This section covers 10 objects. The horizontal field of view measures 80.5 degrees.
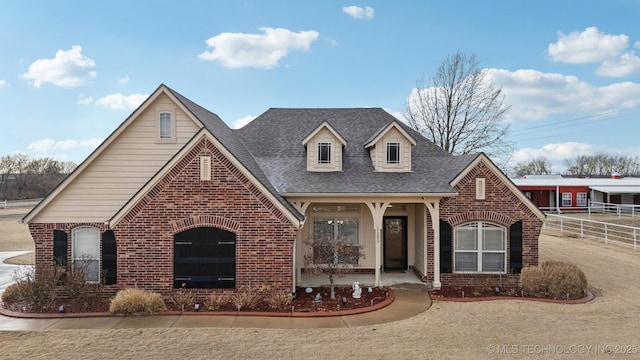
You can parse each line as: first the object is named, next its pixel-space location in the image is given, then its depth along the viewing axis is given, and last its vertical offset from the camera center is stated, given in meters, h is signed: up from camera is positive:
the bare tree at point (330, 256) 11.44 -2.14
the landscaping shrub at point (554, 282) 11.32 -2.85
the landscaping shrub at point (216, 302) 10.32 -3.15
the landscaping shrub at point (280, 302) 10.29 -3.12
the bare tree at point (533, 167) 91.50 +5.25
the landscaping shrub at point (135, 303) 9.89 -3.03
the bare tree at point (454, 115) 29.97 +6.06
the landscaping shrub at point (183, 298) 10.44 -3.08
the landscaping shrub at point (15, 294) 10.54 -3.00
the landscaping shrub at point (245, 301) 10.23 -3.08
